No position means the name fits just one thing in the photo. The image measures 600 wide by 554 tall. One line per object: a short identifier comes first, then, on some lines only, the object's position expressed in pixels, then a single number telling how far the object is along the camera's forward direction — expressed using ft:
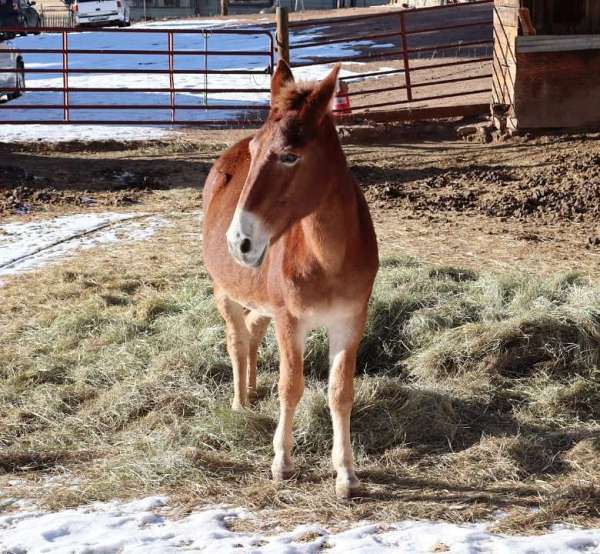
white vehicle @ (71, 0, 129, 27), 109.81
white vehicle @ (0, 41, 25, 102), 47.19
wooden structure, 40.06
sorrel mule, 11.93
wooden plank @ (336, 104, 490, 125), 44.59
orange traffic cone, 44.86
